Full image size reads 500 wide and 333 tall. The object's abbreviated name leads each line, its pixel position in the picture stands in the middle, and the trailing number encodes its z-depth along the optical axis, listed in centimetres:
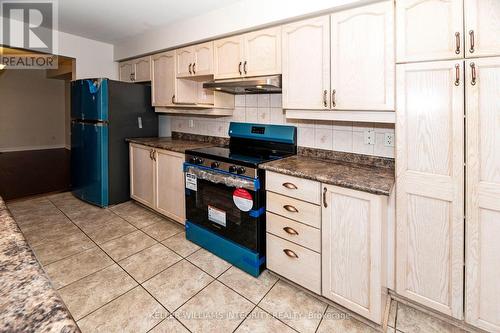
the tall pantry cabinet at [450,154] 141
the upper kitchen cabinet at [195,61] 280
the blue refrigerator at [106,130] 335
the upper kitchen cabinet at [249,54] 226
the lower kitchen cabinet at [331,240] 160
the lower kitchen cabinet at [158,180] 292
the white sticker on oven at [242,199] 210
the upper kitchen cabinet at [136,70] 362
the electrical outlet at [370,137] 211
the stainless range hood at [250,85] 217
